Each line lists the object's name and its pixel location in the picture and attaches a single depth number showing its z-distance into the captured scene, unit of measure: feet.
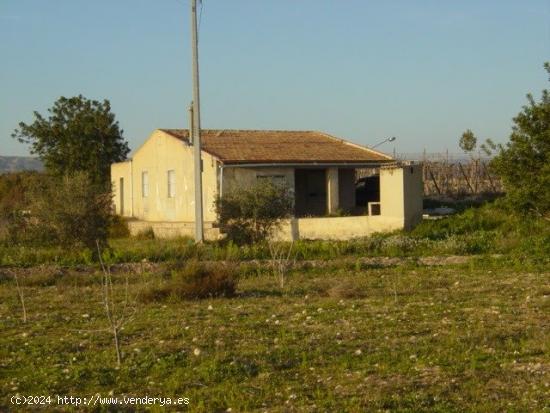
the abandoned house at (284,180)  86.28
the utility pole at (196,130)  79.10
